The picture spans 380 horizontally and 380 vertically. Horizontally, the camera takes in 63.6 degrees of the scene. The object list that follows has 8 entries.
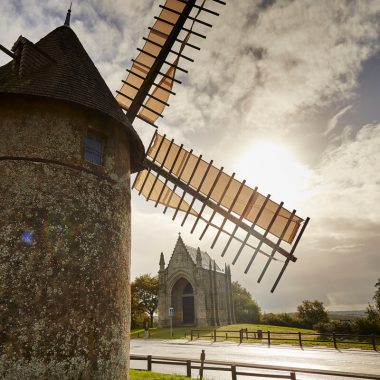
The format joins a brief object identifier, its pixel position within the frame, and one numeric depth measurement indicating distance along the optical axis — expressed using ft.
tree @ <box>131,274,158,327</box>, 159.63
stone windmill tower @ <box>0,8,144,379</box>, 16.20
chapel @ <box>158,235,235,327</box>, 123.24
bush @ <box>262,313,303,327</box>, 124.47
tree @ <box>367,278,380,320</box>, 77.56
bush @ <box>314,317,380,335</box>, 73.15
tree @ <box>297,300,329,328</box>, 117.70
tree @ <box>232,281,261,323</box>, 174.29
